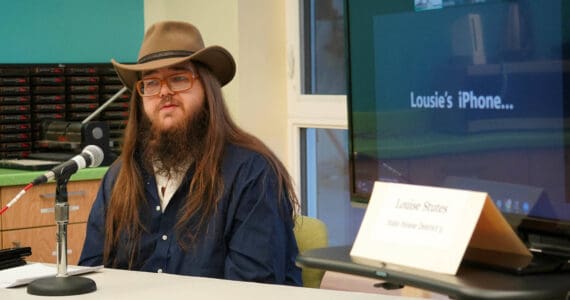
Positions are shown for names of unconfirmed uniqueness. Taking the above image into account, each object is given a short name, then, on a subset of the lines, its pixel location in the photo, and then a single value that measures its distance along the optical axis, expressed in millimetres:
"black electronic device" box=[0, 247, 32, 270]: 2471
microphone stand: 2137
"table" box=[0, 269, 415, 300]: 2049
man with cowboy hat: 2605
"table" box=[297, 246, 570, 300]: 1271
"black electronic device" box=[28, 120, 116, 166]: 4137
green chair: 2697
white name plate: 1375
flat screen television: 1387
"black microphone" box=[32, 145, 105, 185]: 2152
